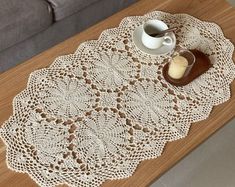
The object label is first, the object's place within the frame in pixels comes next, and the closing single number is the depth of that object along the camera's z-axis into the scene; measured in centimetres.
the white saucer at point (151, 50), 123
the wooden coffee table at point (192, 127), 100
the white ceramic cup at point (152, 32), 122
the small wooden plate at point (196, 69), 117
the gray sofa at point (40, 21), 146
